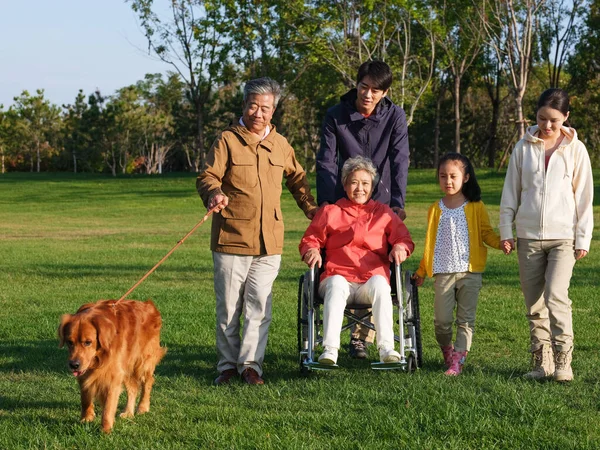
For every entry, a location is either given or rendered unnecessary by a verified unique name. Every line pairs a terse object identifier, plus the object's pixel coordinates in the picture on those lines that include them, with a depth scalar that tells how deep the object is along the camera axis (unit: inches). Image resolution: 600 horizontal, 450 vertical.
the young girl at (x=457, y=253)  243.3
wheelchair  228.9
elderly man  237.6
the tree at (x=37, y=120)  2418.8
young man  259.0
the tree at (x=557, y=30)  1599.4
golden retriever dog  177.2
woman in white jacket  227.5
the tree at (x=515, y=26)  1148.1
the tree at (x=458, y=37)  1378.0
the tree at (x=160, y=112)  2443.4
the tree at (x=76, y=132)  2246.6
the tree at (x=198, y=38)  1482.5
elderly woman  234.7
